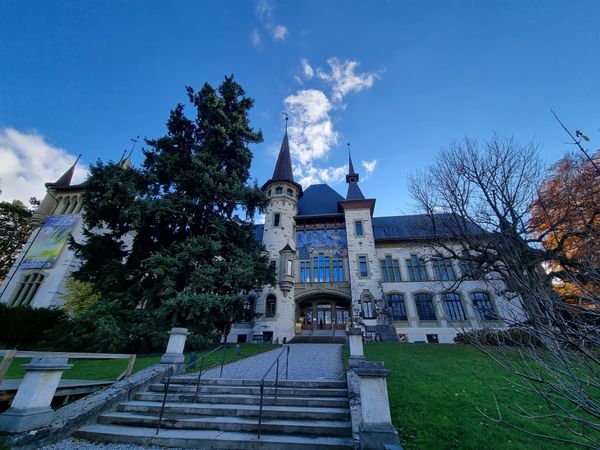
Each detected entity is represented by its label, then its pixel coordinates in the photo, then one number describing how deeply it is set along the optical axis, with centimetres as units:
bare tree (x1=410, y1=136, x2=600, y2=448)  226
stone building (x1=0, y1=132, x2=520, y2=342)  2189
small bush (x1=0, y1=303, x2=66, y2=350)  1487
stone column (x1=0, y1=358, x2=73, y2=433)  427
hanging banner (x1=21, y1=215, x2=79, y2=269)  2298
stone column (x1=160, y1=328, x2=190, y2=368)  768
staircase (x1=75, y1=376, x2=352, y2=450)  457
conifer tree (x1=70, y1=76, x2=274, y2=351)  1131
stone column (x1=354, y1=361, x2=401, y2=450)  394
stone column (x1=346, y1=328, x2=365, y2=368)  734
